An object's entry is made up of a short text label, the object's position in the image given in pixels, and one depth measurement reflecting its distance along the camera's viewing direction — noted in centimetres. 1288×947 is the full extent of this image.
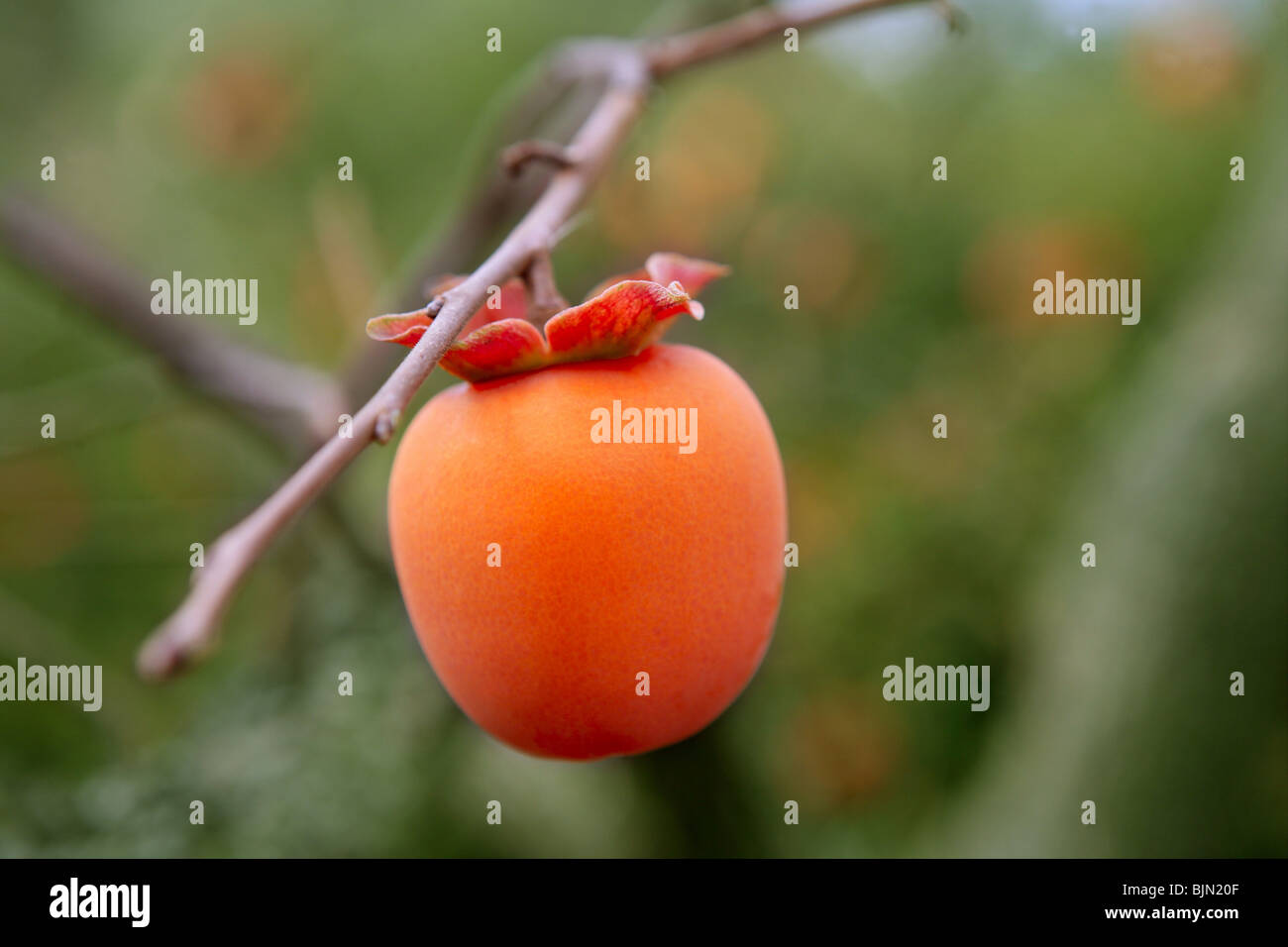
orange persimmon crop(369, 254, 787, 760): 36
